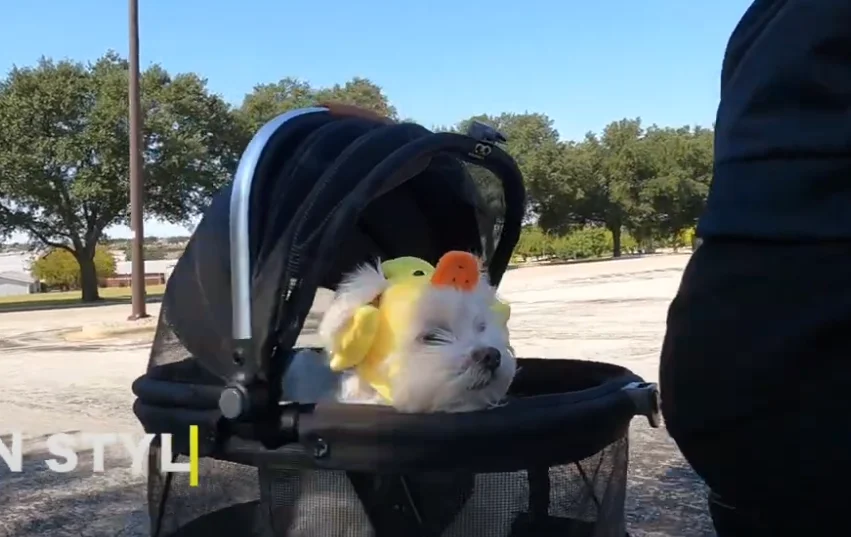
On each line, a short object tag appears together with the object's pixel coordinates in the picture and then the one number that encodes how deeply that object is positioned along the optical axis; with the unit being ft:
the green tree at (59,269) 100.42
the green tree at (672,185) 142.51
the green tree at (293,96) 104.06
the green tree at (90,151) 71.11
